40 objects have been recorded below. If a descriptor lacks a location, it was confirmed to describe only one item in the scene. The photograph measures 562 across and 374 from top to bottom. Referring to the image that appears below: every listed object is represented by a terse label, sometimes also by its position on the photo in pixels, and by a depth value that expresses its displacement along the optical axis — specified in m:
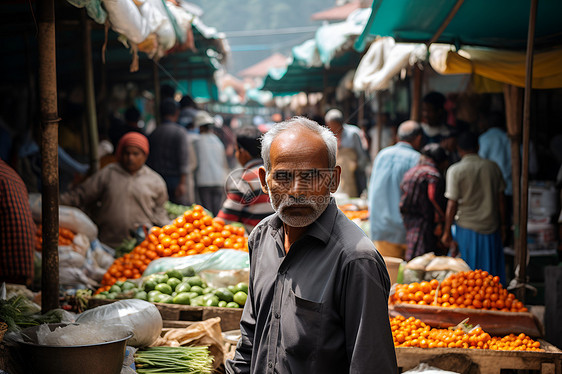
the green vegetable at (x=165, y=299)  4.32
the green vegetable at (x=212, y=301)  4.32
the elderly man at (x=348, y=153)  9.64
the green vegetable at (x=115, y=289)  4.52
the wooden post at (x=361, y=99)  13.51
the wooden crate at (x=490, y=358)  3.85
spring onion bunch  3.46
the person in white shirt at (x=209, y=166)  9.95
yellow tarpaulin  6.12
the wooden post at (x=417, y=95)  8.79
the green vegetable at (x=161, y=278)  4.58
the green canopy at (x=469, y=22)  5.51
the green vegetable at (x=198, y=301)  4.32
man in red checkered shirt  3.86
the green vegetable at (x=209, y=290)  4.55
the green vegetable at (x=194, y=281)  4.62
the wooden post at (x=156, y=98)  10.58
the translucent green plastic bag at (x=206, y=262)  4.86
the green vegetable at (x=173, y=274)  4.71
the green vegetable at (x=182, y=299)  4.31
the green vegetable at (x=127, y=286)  4.56
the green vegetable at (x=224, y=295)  4.39
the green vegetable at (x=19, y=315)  3.06
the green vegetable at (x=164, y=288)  4.45
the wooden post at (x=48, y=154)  3.55
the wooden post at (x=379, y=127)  10.90
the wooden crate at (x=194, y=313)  4.22
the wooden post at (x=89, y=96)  7.16
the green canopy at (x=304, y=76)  12.88
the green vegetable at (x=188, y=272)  4.84
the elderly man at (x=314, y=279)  1.99
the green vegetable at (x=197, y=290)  4.53
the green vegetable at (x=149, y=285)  4.52
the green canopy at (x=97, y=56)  7.31
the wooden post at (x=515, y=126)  6.81
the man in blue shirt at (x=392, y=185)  6.77
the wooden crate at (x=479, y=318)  4.25
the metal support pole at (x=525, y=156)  4.42
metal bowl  2.60
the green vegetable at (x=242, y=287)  4.42
